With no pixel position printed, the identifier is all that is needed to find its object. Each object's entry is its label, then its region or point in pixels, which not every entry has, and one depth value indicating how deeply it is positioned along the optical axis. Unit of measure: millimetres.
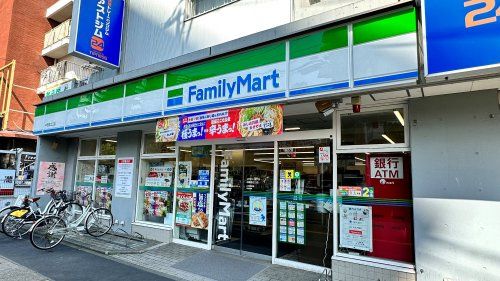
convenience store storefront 5316
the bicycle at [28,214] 9023
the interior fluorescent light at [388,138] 5676
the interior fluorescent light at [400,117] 5611
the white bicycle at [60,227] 7864
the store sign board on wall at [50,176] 11731
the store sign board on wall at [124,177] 9719
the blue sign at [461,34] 4047
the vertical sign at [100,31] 9031
